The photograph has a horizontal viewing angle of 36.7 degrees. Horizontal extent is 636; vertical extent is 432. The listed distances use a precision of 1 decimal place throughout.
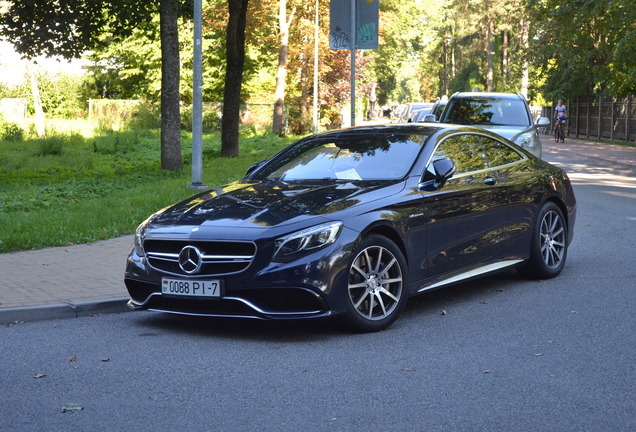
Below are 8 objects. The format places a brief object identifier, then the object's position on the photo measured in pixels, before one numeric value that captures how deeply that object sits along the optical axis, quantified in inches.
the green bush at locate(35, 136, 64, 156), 1104.9
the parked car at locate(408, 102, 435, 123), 1217.4
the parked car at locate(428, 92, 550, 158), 676.1
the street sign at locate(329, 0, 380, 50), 633.0
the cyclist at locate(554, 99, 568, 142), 1636.3
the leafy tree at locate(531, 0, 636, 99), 1045.8
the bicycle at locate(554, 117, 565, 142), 1636.3
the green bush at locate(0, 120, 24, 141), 1441.9
